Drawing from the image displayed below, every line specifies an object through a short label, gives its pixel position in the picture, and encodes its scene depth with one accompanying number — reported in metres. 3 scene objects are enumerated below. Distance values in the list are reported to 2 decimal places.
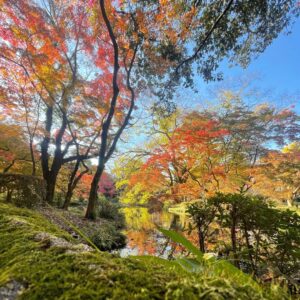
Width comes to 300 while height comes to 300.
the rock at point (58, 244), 0.75
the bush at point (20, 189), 4.08
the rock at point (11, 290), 0.52
